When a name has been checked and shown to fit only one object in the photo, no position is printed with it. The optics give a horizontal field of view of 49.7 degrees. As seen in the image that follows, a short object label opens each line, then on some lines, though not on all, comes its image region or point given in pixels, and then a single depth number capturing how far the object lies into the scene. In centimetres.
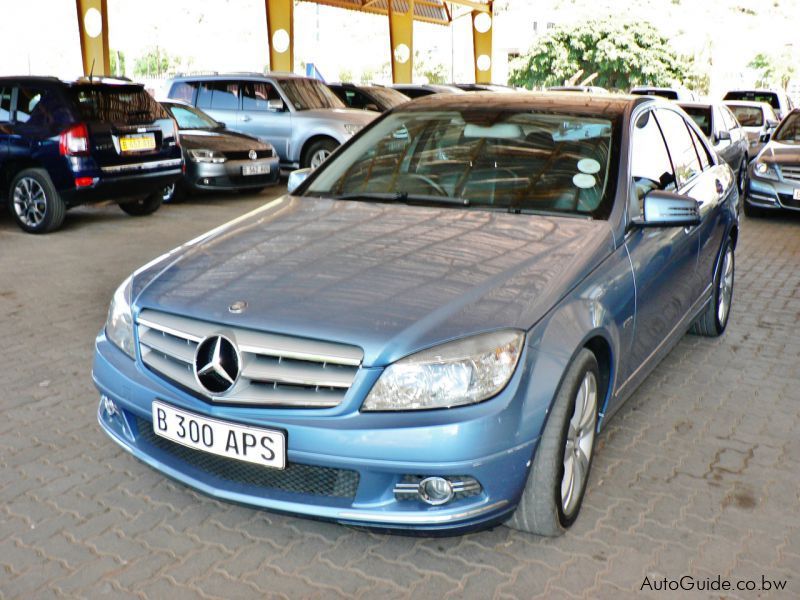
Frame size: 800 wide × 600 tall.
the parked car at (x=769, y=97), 2272
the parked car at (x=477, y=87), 1957
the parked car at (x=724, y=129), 1161
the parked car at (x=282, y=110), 1280
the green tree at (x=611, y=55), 4678
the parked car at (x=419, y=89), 1858
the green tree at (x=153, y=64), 6706
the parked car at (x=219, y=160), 1095
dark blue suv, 863
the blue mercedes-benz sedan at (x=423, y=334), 259
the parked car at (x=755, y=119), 1677
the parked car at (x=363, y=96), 1579
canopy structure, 2127
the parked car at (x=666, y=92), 2080
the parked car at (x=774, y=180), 1029
